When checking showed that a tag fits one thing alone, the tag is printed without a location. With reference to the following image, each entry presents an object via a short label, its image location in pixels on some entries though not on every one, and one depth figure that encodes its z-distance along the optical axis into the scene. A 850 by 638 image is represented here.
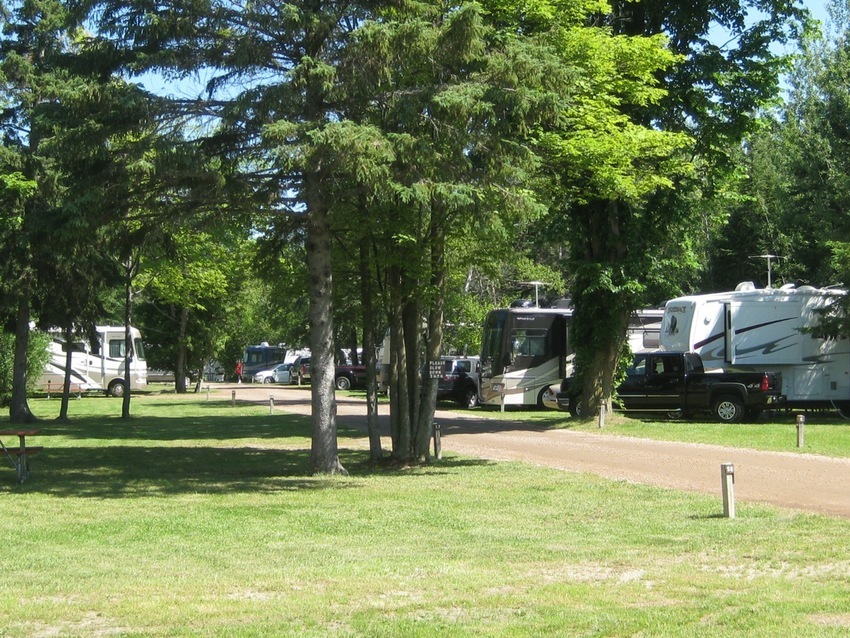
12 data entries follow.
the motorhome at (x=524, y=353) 34.28
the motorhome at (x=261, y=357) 80.06
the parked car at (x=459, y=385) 37.53
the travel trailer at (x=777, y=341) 29.95
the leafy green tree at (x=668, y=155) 25.23
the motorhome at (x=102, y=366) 47.78
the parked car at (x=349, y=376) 53.70
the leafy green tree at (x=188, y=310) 38.28
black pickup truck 27.55
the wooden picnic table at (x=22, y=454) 15.02
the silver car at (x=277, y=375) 70.75
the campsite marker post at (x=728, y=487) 11.37
